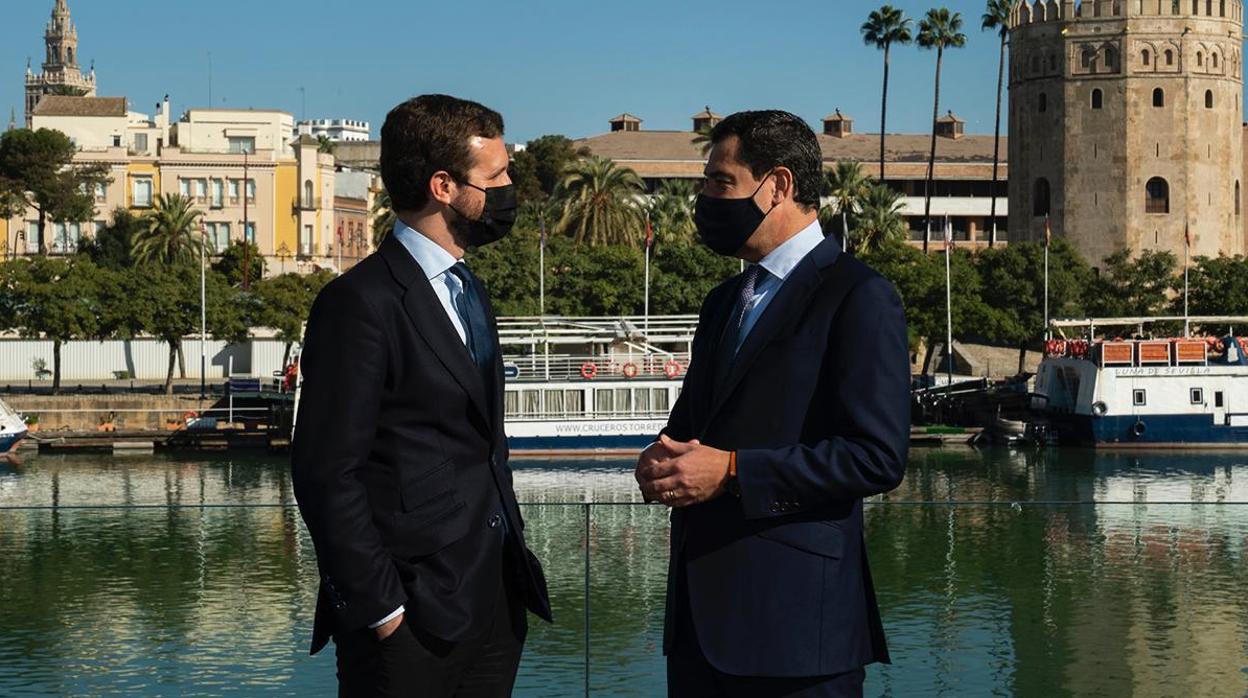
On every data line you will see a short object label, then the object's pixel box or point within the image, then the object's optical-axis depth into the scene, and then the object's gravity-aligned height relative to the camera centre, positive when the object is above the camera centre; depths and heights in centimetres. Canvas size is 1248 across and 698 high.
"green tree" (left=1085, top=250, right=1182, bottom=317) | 6175 +237
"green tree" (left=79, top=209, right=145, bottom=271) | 7388 +482
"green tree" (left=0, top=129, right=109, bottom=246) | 7356 +717
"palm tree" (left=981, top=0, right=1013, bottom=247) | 8175 +1438
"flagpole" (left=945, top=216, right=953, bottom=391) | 5403 +163
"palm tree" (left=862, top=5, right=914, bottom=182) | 7744 +1323
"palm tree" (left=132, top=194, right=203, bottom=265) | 6800 +451
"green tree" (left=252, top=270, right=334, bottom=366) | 5591 +182
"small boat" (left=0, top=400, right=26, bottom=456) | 4316 -138
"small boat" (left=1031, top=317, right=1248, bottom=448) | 4759 -81
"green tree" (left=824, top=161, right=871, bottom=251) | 6812 +622
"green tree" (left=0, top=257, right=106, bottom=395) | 5216 +172
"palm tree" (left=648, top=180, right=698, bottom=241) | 6462 +515
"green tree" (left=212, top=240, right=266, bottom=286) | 7025 +373
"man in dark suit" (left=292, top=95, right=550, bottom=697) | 470 -19
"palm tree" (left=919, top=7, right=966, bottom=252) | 7788 +1316
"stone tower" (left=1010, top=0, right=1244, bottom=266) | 7475 +911
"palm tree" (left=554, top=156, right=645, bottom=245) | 6425 +523
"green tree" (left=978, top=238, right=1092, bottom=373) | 6000 +229
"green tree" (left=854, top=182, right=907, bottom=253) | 6681 +489
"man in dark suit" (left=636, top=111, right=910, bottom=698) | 458 -20
